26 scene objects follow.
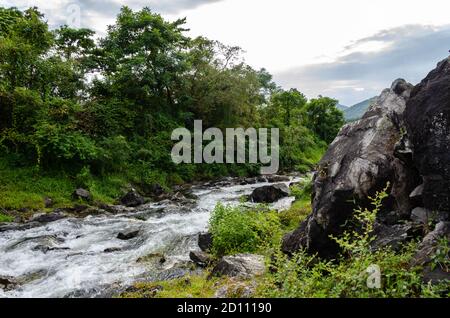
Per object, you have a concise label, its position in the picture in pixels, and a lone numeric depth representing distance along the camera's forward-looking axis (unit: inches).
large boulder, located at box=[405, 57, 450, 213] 263.9
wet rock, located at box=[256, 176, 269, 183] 1345.4
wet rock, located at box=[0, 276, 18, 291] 402.3
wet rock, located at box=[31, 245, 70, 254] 540.9
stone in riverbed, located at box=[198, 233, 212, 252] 501.4
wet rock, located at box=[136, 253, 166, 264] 484.4
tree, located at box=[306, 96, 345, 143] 2645.2
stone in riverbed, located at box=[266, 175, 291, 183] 1357.0
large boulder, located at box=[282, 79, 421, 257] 326.6
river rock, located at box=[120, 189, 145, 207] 903.1
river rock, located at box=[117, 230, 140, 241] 608.4
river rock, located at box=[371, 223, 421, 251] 290.2
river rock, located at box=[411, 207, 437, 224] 275.7
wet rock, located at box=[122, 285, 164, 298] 325.4
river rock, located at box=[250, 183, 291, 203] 916.6
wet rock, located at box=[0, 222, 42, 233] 648.4
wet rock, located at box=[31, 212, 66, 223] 705.6
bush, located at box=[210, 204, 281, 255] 450.0
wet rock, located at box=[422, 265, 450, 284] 220.4
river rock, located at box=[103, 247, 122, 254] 539.2
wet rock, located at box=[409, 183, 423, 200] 296.5
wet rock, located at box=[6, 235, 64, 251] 564.1
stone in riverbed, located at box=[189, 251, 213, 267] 445.7
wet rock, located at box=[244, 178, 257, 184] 1295.5
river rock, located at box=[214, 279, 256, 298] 282.2
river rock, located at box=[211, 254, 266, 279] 343.9
